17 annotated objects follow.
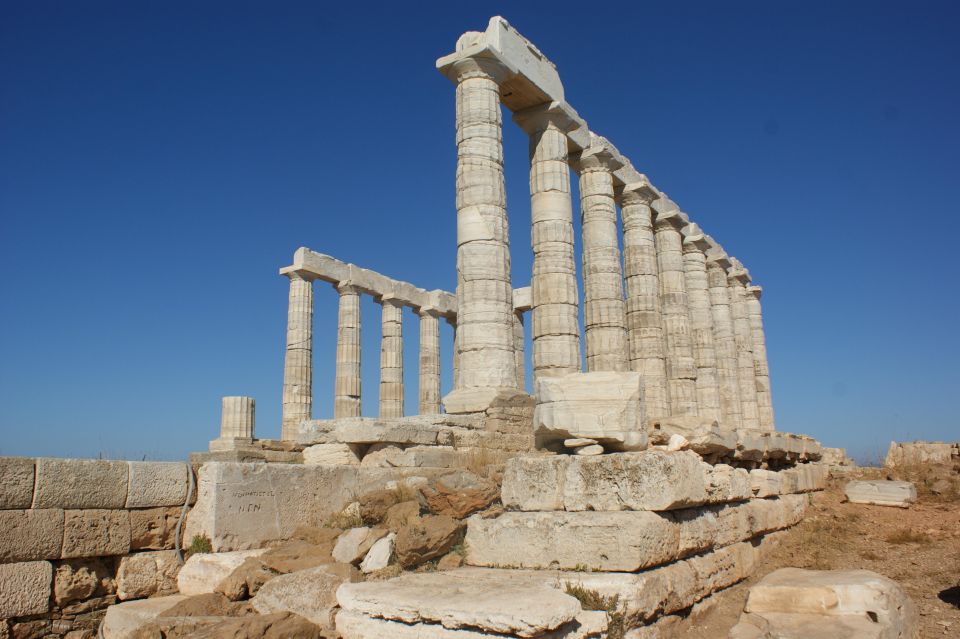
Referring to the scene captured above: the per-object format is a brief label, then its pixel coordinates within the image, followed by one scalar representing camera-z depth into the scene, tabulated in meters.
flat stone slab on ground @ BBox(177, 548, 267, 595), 6.57
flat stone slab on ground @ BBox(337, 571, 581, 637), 4.47
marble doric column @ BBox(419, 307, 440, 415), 31.66
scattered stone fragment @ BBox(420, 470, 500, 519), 7.31
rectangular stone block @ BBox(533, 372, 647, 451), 7.07
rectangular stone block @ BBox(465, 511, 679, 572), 5.78
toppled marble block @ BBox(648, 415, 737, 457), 8.62
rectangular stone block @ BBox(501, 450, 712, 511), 6.11
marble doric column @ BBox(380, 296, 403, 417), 29.62
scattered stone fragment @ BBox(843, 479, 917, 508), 11.41
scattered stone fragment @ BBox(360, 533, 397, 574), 6.43
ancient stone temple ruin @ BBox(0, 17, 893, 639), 5.62
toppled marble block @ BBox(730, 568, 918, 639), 5.34
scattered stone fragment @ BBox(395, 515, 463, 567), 6.44
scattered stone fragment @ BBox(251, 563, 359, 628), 5.75
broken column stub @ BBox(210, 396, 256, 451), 20.81
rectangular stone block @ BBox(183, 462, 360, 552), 6.98
